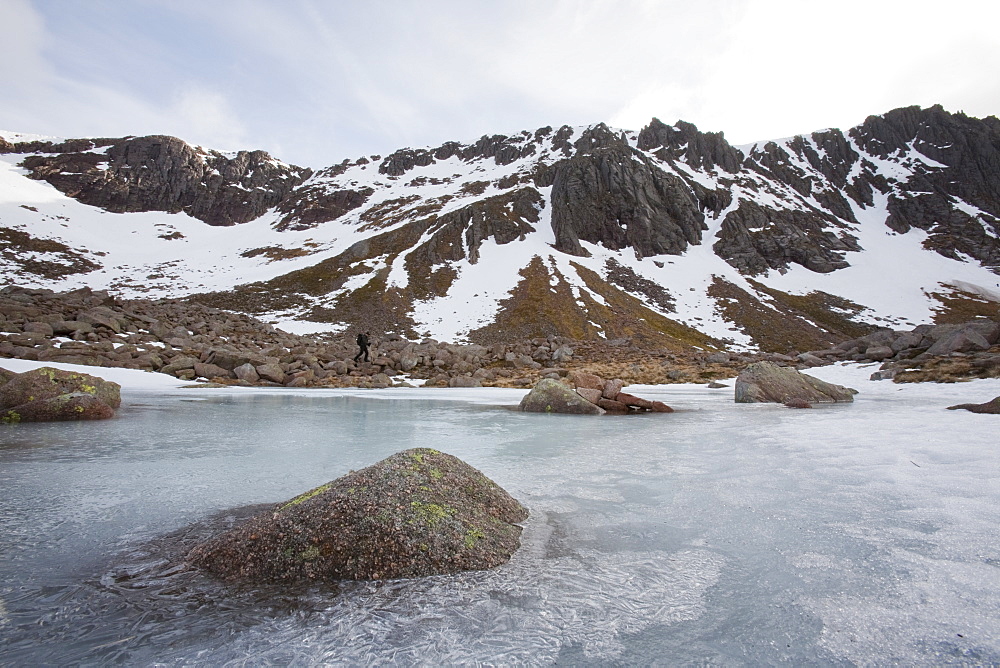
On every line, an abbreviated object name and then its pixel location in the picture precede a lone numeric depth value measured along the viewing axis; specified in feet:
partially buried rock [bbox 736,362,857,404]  48.34
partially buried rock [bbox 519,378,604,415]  42.65
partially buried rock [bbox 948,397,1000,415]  29.48
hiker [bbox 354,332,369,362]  91.25
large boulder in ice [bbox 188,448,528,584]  10.02
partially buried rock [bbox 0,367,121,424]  30.04
